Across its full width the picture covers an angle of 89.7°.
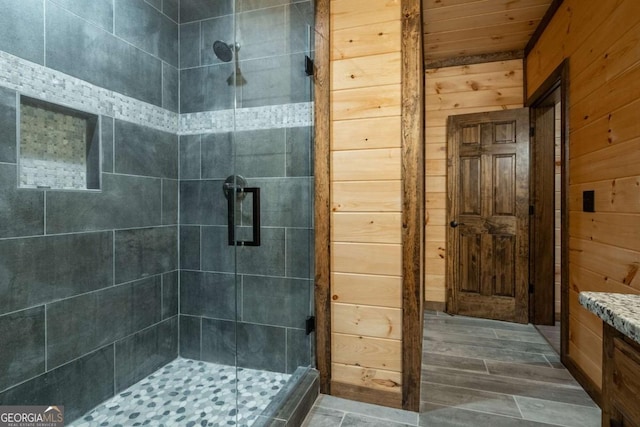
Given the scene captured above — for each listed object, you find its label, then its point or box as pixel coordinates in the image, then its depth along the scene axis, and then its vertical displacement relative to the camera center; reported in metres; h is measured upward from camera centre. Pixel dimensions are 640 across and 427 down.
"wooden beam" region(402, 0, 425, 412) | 1.66 +0.03
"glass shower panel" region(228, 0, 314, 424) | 1.90 +0.12
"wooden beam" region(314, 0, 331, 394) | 1.83 +0.13
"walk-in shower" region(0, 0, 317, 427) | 1.45 +0.01
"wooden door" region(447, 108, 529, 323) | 2.99 -0.03
